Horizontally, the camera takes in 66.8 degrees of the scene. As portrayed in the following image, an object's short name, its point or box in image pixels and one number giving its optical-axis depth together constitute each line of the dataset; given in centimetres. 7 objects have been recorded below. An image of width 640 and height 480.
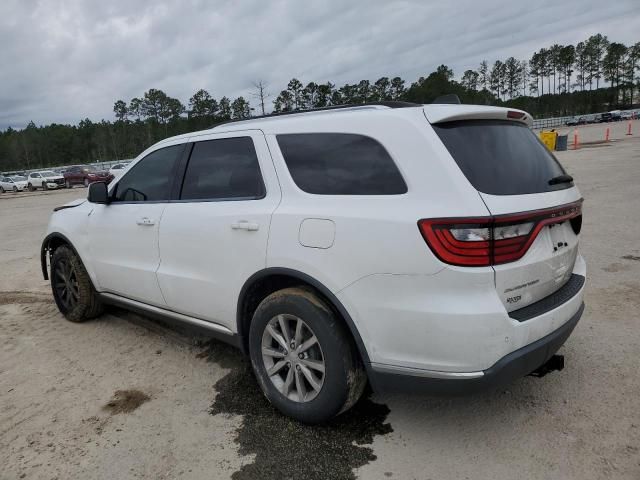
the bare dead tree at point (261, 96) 4995
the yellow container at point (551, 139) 2594
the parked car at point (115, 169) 3270
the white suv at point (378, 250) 225
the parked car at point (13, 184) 3712
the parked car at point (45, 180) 3516
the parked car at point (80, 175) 3418
